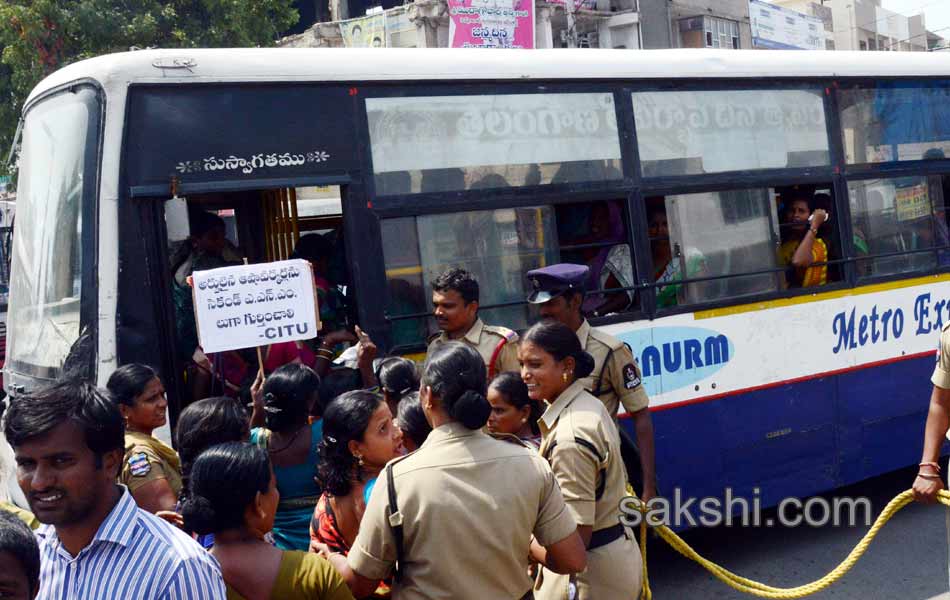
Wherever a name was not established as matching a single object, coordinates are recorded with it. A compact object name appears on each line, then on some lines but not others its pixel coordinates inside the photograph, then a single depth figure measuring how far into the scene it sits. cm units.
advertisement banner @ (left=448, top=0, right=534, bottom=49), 2492
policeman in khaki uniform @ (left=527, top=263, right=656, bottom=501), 456
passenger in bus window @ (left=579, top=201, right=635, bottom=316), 564
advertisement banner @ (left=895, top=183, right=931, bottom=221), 680
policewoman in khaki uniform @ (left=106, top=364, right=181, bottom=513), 354
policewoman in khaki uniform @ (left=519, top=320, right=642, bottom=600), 337
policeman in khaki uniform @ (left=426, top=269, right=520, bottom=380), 478
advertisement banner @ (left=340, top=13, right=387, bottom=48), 2545
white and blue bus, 457
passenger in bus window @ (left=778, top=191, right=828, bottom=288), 626
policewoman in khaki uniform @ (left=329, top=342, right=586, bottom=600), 281
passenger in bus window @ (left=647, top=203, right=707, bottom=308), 578
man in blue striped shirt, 211
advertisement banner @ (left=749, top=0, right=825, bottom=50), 3578
